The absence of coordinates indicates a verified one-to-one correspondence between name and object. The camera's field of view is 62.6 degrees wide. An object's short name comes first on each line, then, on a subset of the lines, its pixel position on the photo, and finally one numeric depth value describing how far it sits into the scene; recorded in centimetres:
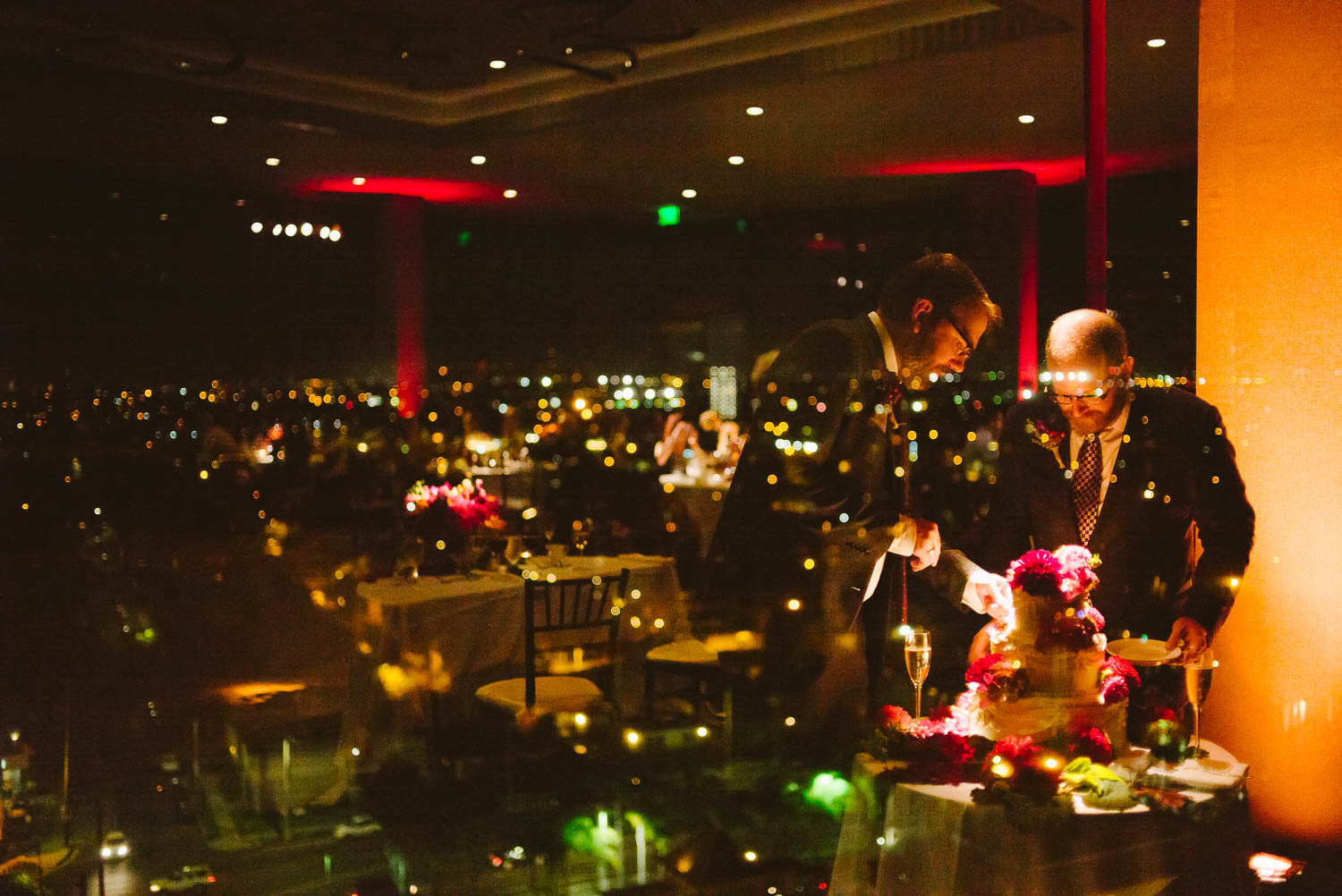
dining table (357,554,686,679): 412
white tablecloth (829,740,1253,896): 180
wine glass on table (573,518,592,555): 523
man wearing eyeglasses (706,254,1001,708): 202
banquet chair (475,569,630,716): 373
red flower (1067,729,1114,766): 192
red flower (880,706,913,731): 207
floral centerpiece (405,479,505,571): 438
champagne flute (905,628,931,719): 221
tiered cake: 193
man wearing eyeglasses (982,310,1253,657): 228
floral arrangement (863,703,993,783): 198
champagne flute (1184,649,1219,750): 205
